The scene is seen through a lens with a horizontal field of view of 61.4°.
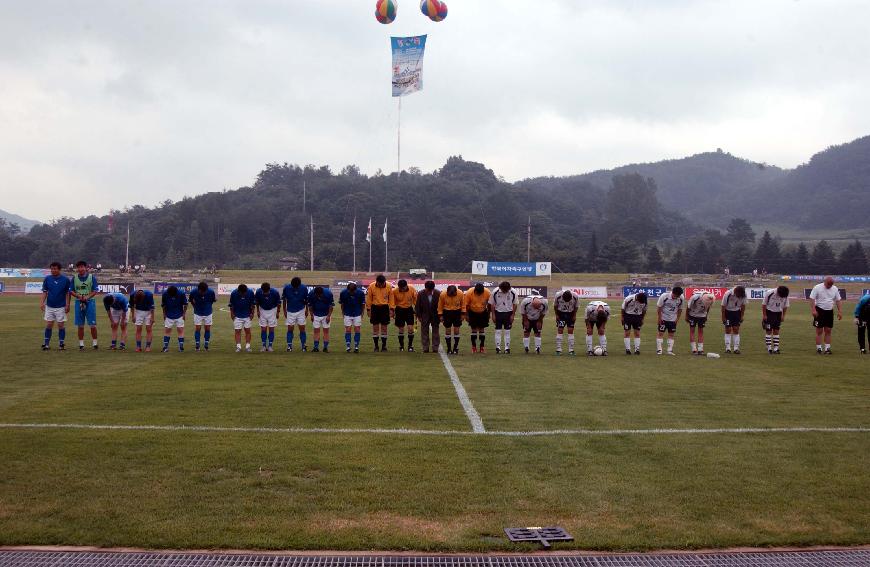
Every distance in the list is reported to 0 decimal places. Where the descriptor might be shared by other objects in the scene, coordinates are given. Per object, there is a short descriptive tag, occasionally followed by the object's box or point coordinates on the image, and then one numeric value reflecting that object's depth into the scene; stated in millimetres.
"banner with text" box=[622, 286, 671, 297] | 45312
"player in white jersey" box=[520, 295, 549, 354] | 16000
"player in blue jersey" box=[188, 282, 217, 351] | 15828
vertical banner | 40156
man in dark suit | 16359
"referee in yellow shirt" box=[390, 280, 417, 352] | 16219
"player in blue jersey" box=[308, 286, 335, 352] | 16047
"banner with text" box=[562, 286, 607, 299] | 44938
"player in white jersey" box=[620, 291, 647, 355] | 15984
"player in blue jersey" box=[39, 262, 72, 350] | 15578
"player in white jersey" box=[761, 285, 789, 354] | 16656
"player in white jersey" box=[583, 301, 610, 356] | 15750
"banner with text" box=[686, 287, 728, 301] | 44200
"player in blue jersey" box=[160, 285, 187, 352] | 15570
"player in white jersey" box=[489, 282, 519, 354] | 16047
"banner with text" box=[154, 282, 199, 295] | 44028
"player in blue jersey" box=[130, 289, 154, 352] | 15727
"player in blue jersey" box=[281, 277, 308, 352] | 16172
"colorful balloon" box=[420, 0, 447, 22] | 29016
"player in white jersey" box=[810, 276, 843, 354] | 16578
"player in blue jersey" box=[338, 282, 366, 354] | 15922
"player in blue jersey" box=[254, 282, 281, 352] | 15883
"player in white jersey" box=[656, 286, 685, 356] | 16156
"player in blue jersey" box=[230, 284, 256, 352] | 15672
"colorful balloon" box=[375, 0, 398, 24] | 28922
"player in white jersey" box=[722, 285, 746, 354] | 16438
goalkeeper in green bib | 15859
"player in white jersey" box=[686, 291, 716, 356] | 16375
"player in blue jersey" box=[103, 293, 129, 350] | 15742
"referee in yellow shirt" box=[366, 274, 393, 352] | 16125
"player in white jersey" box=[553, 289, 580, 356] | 15984
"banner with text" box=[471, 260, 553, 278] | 62750
